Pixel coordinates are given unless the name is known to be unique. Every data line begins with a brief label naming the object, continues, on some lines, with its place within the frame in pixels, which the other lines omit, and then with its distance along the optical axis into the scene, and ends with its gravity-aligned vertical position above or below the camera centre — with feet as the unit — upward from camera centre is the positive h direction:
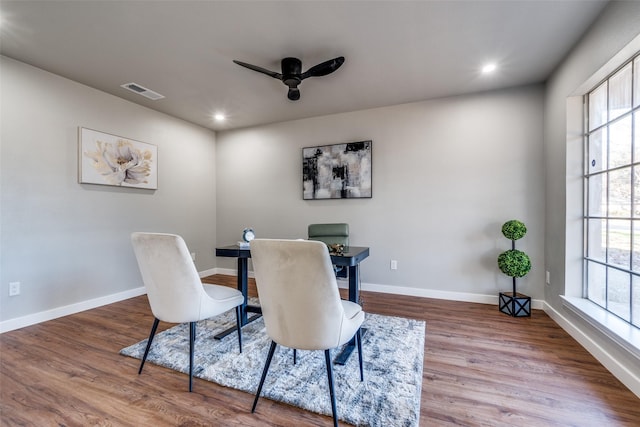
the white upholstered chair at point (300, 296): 4.29 -1.37
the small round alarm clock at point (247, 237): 8.26 -0.80
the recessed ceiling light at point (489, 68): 8.68 +4.53
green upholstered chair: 10.17 -0.82
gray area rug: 4.97 -3.49
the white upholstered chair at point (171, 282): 5.52 -1.46
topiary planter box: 9.27 -3.15
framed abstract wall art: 12.34 +1.82
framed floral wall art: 10.04 +1.97
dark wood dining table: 6.68 -1.70
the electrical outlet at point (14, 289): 8.44 -2.38
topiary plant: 9.23 -1.57
